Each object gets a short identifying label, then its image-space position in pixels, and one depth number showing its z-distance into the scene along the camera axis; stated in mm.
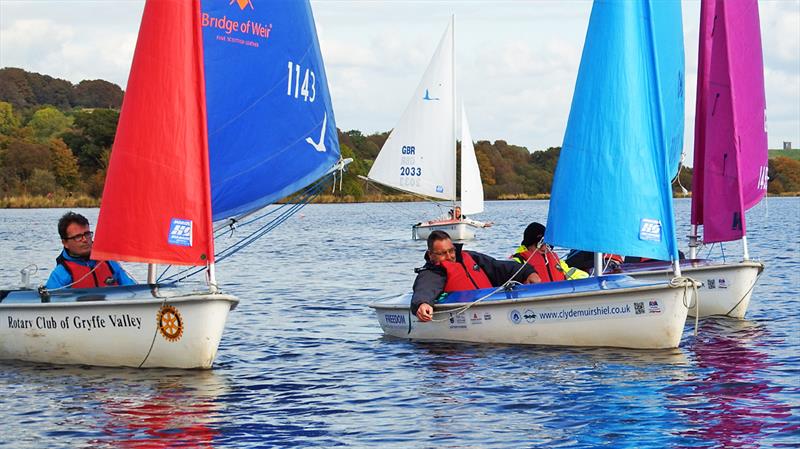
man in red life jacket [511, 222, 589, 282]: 15383
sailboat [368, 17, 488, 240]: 44688
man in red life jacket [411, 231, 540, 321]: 15164
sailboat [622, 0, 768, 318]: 17484
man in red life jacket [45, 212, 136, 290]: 13875
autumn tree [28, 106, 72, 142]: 132875
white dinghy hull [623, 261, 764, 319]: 17234
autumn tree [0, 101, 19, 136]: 126750
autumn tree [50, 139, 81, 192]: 102125
